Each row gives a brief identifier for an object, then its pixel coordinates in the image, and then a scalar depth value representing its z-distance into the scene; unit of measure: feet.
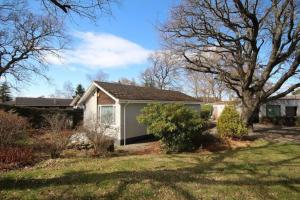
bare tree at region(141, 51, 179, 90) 185.39
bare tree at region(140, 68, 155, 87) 191.42
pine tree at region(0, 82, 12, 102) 198.69
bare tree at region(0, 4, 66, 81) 89.56
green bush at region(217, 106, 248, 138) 52.85
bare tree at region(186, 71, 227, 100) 193.36
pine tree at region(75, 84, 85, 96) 237.86
